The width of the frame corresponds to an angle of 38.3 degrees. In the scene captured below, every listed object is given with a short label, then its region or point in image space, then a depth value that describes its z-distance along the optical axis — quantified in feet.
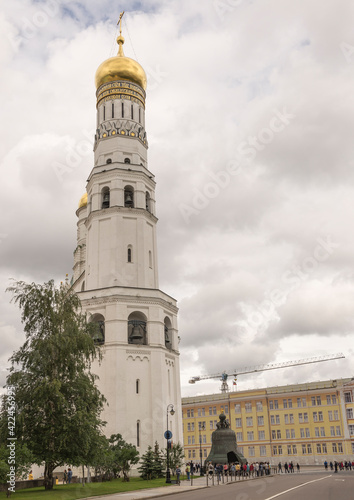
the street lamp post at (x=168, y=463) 106.73
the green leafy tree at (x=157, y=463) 117.08
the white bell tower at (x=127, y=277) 130.93
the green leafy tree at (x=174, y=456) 119.24
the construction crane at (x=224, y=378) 363.15
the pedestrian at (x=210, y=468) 119.06
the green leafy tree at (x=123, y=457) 112.37
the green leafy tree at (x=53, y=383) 83.05
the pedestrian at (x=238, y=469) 125.59
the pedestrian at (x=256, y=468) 141.79
